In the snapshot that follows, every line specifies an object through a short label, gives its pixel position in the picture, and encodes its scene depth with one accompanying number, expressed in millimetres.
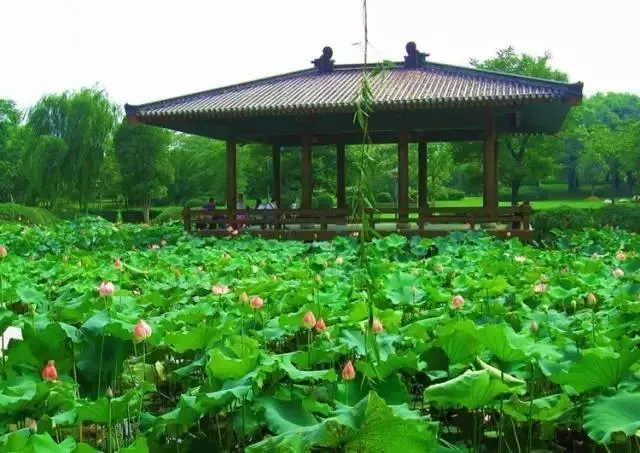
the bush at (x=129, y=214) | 37812
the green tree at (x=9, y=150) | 42250
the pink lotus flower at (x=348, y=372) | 1986
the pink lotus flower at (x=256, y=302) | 3006
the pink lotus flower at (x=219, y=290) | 3680
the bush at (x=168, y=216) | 28172
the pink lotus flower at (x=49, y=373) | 2094
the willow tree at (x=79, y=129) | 30828
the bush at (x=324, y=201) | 27636
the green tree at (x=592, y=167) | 47975
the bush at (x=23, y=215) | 20047
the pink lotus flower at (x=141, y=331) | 2330
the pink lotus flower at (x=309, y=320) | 2587
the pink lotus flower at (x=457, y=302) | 3004
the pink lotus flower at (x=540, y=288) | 3779
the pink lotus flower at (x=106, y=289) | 2980
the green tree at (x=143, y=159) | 34406
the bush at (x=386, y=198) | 30394
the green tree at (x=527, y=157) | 24828
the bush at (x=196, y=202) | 34850
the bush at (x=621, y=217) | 14422
